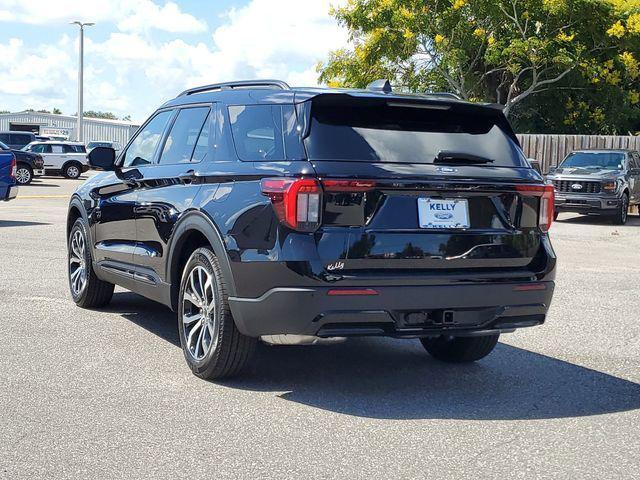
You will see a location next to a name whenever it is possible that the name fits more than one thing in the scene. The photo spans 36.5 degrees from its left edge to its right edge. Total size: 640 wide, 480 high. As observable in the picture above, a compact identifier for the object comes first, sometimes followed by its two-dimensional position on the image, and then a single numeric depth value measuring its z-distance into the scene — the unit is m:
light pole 54.16
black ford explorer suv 5.28
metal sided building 84.00
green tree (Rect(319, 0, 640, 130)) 33.12
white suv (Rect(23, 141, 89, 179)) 40.50
